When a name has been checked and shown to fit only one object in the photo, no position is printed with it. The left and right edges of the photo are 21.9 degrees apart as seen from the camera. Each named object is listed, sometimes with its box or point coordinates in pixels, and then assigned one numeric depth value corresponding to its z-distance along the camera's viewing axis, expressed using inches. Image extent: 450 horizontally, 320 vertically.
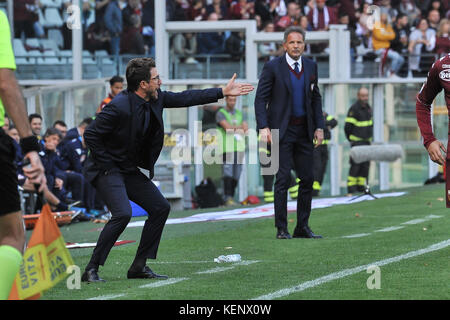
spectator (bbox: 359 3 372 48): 1083.3
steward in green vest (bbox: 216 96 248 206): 875.4
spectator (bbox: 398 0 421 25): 1134.4
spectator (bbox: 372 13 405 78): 1063.6
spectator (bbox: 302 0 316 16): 1077.8
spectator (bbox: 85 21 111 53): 1040.8
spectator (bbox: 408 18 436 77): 1071.0
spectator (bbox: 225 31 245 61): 1010.1
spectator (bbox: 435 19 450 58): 1068.6
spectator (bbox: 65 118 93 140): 777.6
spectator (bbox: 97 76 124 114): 661.3
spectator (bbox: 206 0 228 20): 1078.4
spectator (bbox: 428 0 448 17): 1141.1
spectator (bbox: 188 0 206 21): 1075.3
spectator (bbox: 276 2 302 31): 1059.9
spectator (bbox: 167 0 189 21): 1070.6
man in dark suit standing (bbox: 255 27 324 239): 497.4
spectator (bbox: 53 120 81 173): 772.0
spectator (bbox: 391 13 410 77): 1071.0
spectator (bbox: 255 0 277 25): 1090.0
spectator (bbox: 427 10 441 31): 1106.1
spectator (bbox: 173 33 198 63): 1000.9
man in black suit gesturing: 360.5
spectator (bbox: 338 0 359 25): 1099.9
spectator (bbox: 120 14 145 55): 1031.0
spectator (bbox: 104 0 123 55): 1034.1
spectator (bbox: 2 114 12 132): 685.3
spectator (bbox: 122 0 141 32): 1041.5
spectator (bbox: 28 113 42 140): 730.2
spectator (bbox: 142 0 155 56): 1045.8
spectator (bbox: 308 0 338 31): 1067.9
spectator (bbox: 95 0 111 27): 1043.3
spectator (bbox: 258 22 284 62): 1029.8
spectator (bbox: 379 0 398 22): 1110.5
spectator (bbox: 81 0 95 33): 1037.2
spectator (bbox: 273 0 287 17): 1085.1
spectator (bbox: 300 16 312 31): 1035.3
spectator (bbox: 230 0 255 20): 1083.3
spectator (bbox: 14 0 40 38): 1037.2
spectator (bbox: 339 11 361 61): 1060.5
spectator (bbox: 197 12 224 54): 1015.0
